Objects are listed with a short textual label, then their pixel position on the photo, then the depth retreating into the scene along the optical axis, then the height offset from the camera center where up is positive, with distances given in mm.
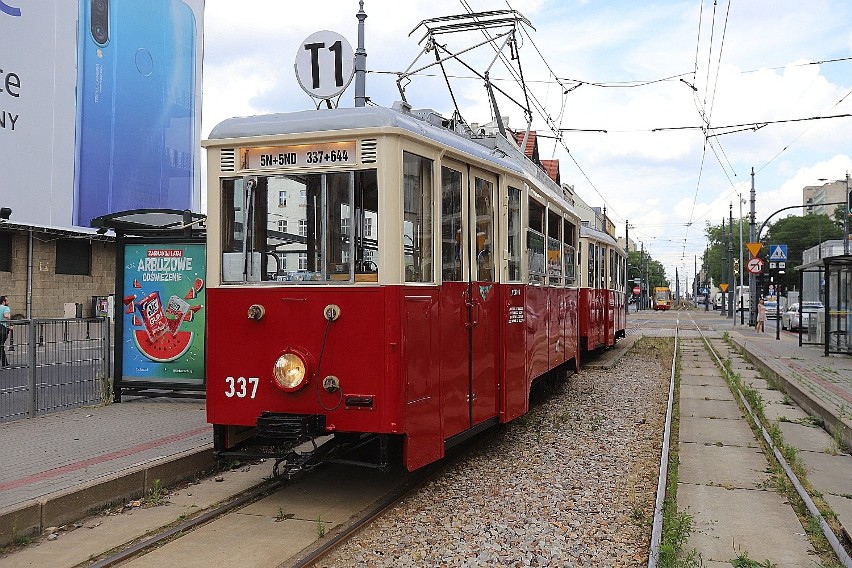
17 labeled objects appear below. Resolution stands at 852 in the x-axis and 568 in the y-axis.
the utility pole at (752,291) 37928 +471
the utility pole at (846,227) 16703 +2095
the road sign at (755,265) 30625 +1323
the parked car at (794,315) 30172 -593
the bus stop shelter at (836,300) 18953 +42
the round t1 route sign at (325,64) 11789 +3360
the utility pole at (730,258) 56000 +3019
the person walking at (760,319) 33781 -703
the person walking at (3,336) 9094 -394
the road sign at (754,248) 29797 +1910
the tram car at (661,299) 84750 +257
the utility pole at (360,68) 13188 +3696
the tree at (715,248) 110562 +7195
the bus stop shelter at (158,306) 10516 -71
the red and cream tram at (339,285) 6242 +122
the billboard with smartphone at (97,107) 24484 +6319
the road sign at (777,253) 29547 +1732
